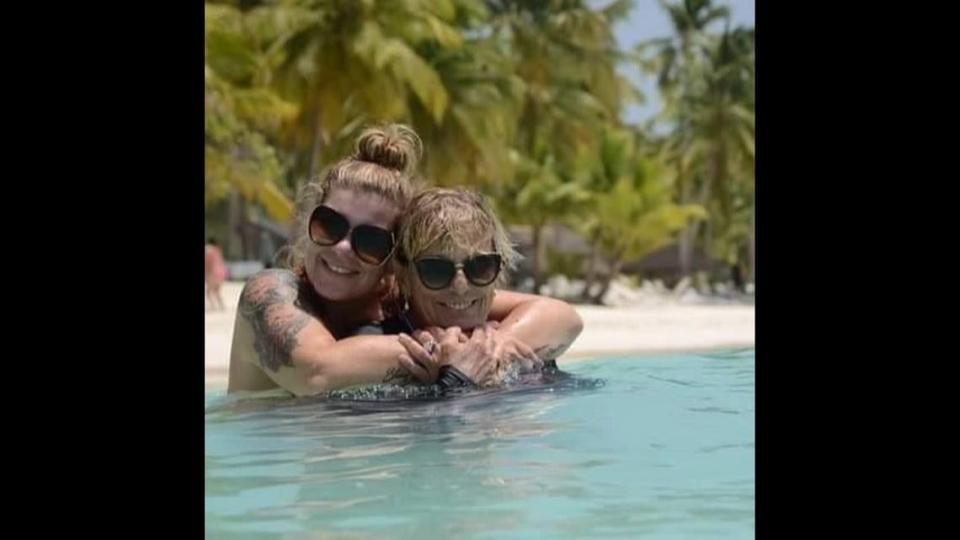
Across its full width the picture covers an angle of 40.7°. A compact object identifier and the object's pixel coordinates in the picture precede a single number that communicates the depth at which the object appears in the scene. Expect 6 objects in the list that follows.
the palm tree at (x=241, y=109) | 18.16
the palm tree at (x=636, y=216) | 28.08
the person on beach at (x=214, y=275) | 17.31
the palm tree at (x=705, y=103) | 34.03
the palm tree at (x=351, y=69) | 19.80
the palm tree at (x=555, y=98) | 29.42
